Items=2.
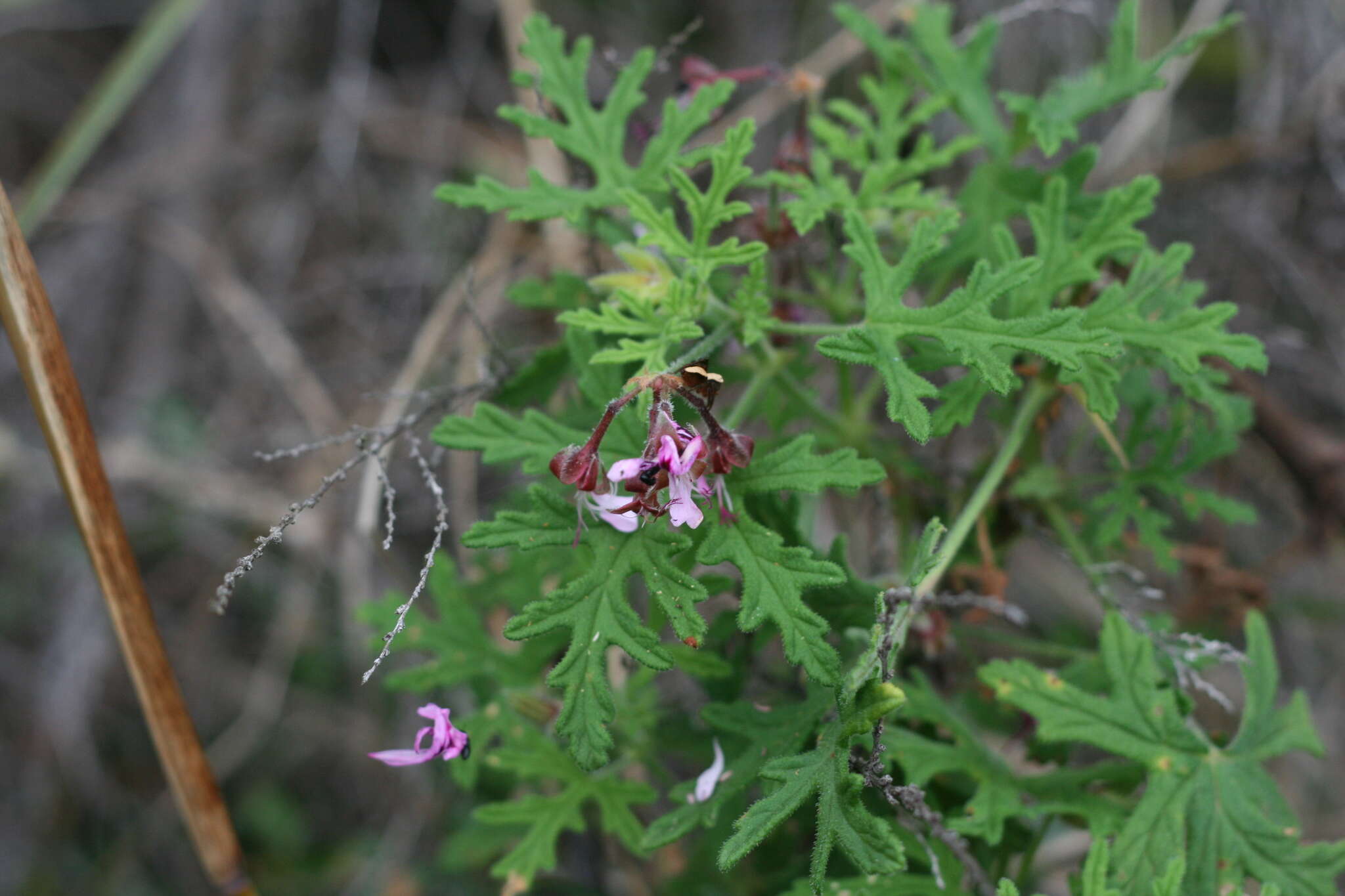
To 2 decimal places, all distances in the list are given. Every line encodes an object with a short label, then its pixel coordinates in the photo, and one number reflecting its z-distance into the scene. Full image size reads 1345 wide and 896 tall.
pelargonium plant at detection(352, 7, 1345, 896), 0.55
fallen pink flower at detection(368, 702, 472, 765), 0.56
